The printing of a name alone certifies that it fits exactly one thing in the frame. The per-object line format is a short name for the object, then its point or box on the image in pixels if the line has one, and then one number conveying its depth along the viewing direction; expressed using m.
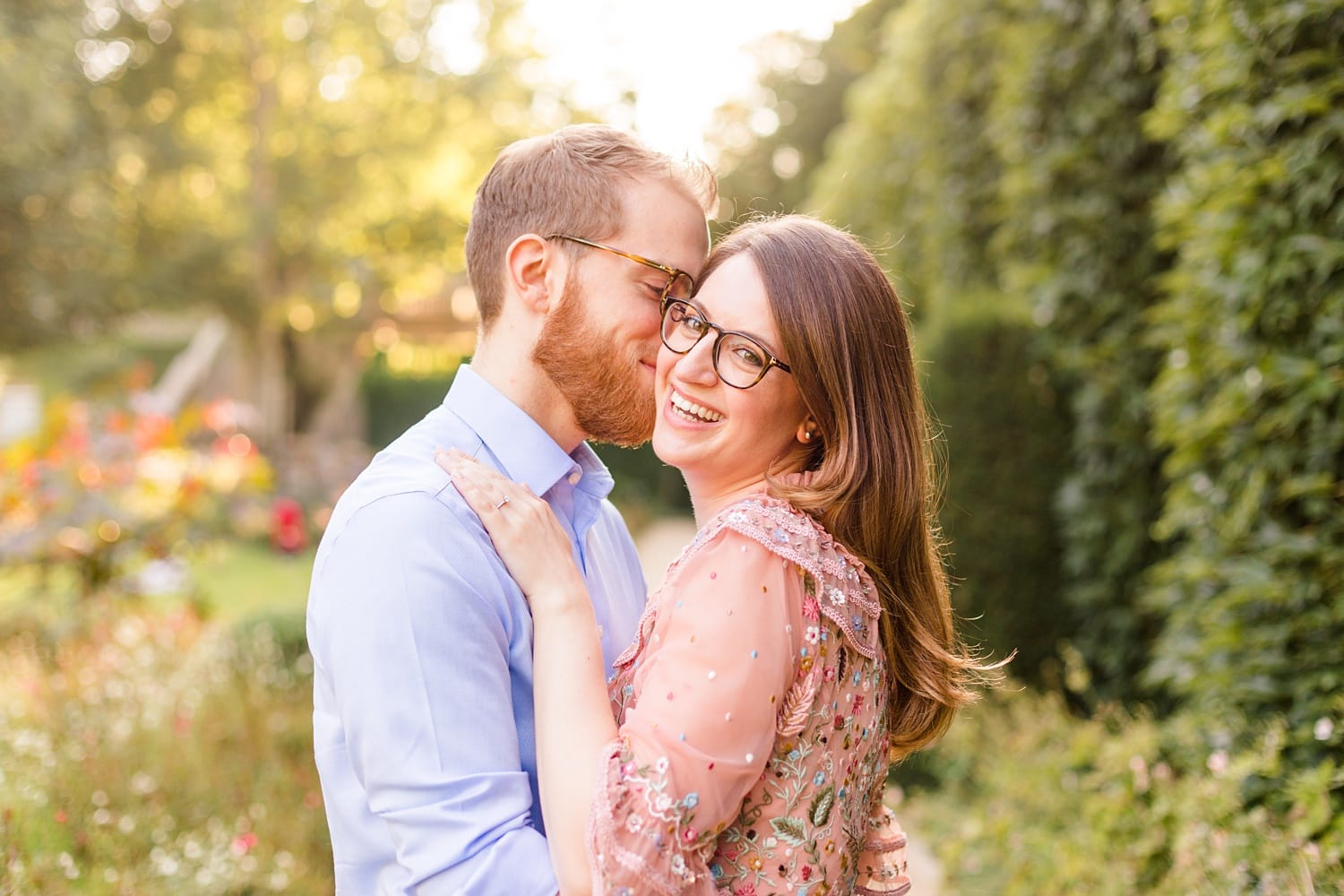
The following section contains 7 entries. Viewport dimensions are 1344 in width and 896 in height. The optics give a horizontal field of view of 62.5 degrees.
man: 1.66
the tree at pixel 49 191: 11.56
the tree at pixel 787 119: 26.09
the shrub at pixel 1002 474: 6.42
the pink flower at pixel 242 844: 3.50
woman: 1.60
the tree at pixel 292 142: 15.79
